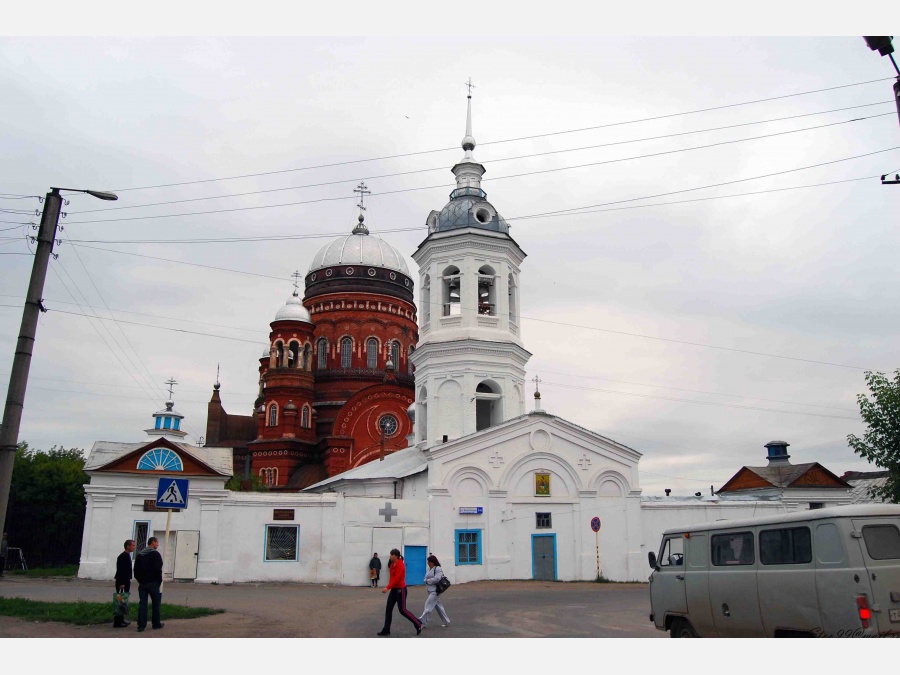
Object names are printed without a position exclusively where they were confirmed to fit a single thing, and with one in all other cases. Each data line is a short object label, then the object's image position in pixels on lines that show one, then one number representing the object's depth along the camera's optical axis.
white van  8.86
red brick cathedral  44.44
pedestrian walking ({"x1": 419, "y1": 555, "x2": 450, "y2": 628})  13.82
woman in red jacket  12.84
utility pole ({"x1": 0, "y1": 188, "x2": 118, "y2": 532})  14.27
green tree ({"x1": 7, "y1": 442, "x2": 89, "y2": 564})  35.69
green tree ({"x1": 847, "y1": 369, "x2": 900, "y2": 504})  20.05
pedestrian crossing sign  14.02
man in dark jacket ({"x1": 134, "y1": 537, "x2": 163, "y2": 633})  12.45
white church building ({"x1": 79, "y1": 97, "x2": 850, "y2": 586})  25.78
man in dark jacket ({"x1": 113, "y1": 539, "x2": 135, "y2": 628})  12.98
